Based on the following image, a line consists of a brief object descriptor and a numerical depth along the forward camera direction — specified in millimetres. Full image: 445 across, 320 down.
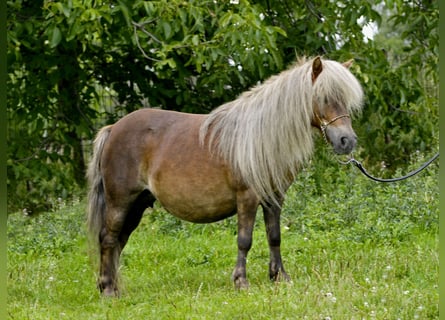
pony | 10508
